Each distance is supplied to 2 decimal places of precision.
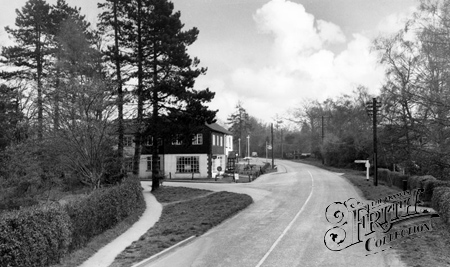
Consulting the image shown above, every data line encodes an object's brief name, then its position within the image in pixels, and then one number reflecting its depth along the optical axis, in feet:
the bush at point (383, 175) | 109.80
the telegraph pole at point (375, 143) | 93.24
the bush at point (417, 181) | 72.12
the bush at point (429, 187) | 64.21
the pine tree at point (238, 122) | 307.99
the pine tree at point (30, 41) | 94.84
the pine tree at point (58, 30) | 62.28
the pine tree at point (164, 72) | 83.30
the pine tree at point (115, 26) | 84.74
